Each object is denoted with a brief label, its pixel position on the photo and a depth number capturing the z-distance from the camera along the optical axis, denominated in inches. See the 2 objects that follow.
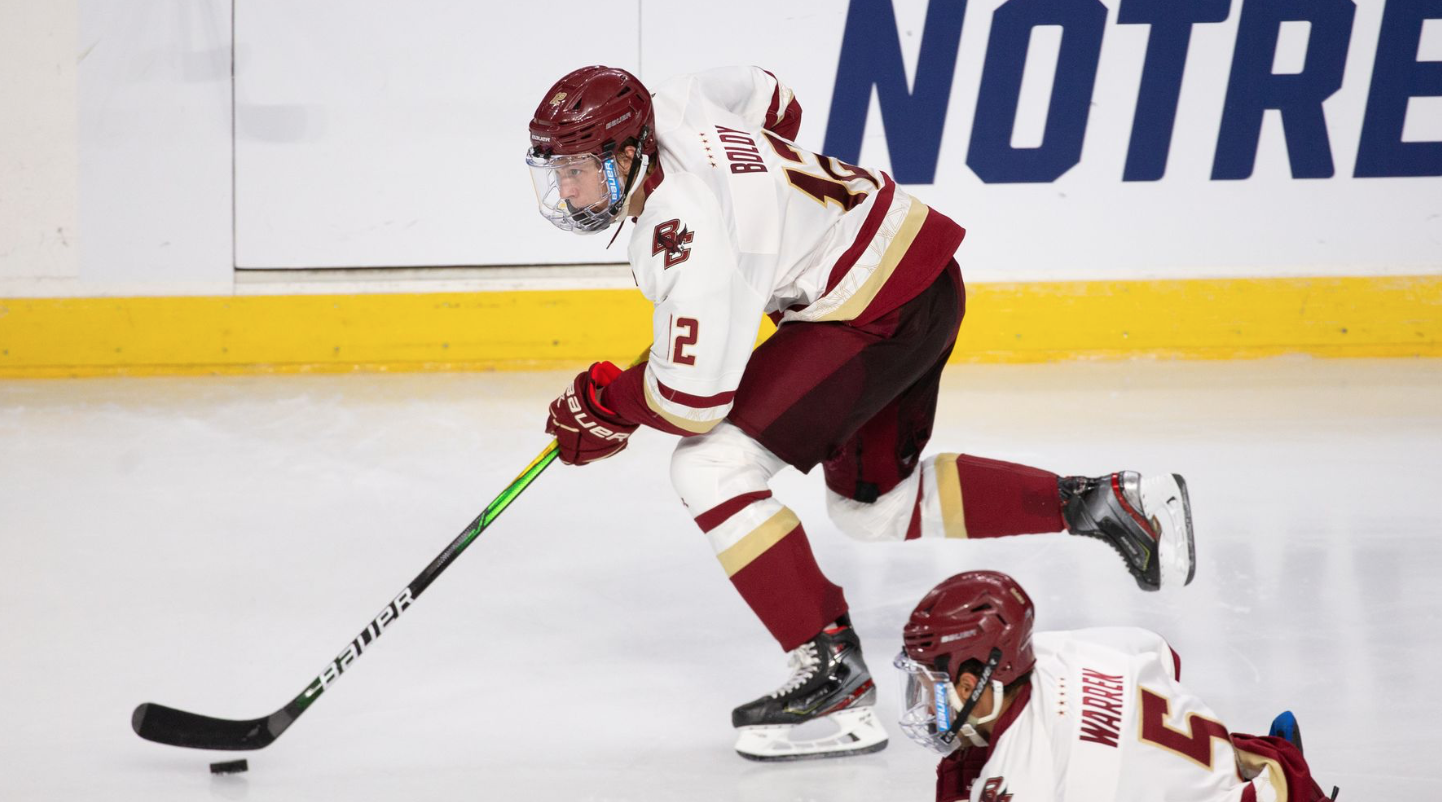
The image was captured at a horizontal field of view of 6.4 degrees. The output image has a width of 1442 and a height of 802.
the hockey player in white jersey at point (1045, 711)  1019.5
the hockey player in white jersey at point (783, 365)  1050.0
